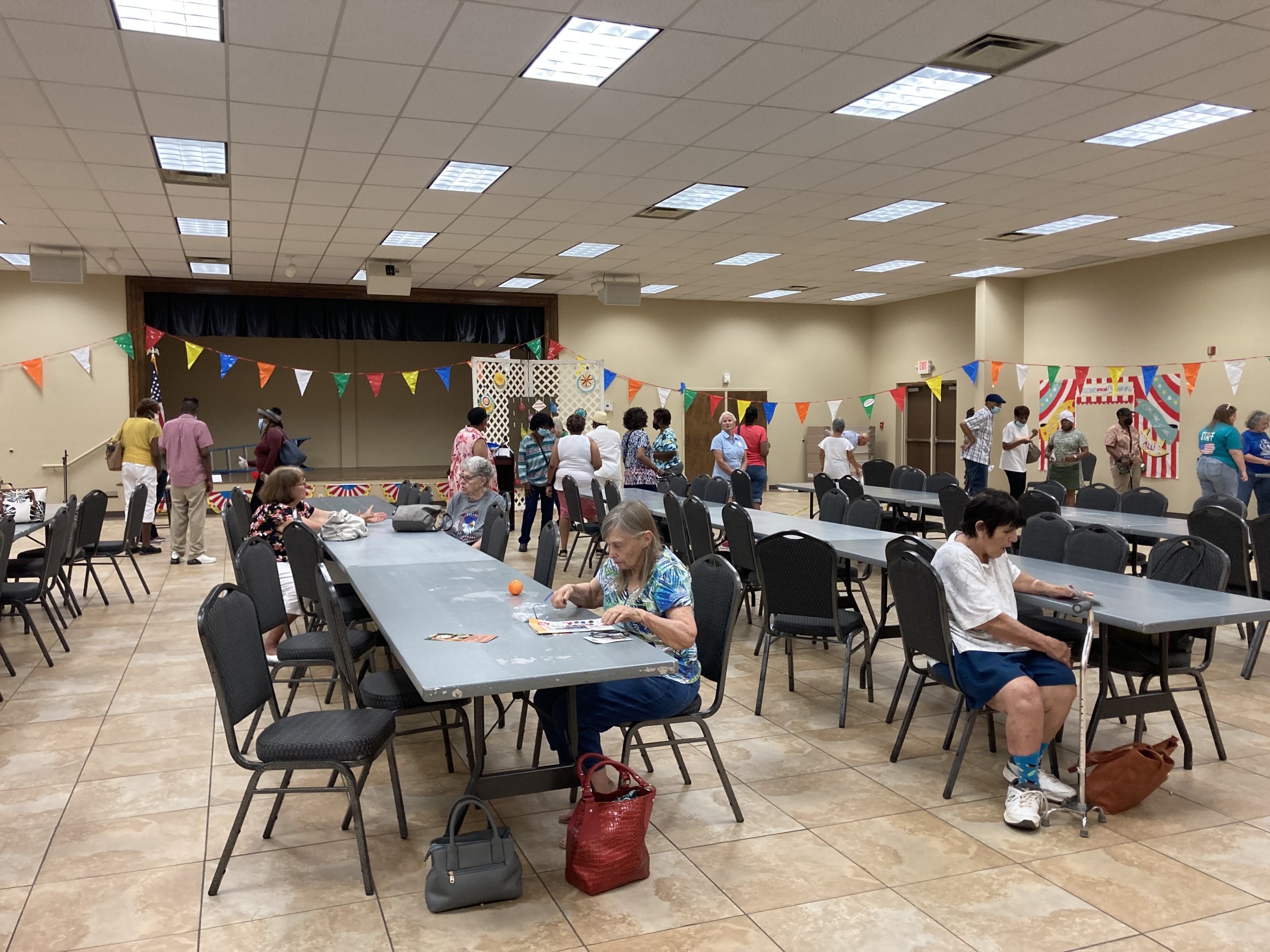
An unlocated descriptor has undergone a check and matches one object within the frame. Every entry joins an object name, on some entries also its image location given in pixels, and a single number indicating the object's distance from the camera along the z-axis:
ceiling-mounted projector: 10.91
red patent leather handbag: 2.62
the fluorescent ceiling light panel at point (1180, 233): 9.41
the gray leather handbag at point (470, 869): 2.54
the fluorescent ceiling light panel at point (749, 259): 10.72
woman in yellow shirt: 8.68
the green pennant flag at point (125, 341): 11.63
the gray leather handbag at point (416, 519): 5.36
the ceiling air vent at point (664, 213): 8.45
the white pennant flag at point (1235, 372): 10.18
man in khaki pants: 8.31
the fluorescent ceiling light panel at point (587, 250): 10.09
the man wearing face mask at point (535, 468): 8.95
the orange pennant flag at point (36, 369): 11.46
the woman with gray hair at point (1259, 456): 8.56
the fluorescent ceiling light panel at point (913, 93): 5.13
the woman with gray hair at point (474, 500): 5.39
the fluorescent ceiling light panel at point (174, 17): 4.13
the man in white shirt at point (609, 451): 8.70
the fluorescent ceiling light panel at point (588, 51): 4.50
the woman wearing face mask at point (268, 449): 8.94
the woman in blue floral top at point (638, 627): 2.94
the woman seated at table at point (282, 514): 4.79
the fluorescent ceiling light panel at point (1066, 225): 8.90
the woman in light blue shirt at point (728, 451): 9.25
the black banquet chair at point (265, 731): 2.61
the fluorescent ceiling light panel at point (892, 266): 11.33
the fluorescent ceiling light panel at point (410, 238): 9.31
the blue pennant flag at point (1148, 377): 11.12
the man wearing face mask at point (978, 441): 10.03
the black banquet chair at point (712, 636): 3.10
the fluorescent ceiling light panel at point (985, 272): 12.07
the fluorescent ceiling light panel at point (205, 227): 8.59
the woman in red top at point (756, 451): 9.77
